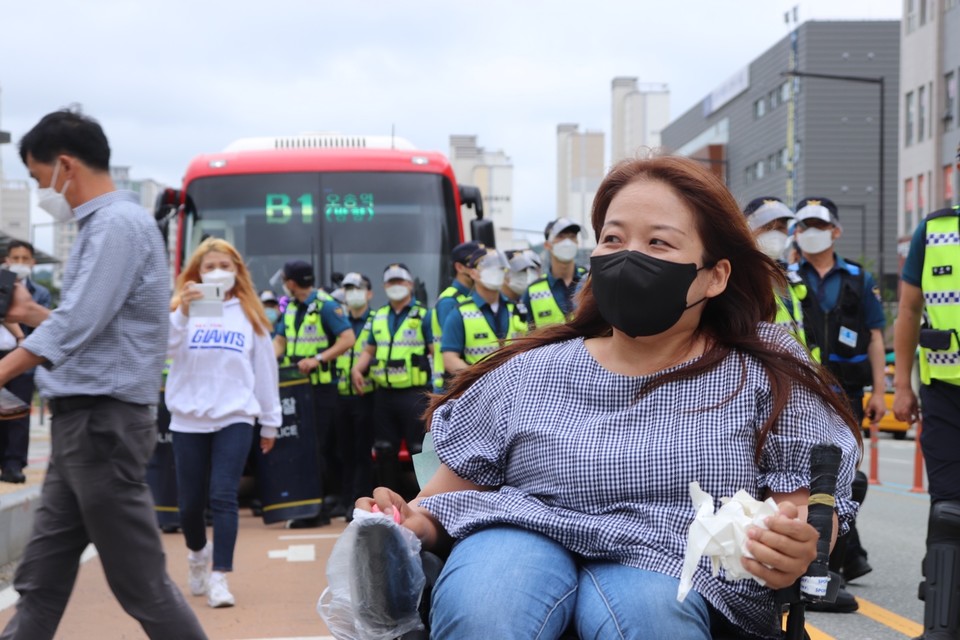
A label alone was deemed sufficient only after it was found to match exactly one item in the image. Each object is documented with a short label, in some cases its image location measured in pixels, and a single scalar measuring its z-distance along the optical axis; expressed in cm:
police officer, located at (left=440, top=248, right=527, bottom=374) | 977
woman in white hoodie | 725
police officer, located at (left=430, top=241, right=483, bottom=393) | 1010
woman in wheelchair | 294
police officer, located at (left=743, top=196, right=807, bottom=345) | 740
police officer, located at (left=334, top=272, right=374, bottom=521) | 1168
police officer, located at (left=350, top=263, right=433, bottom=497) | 1107
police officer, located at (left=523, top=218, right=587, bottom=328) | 956
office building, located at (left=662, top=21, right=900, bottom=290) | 6912
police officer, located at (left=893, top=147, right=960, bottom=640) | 545
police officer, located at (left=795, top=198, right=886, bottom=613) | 766
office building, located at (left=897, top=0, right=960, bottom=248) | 4584
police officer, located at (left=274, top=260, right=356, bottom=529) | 1151
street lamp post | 3133
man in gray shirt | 466
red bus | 1351
